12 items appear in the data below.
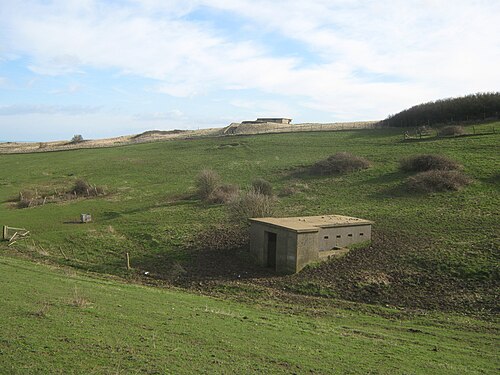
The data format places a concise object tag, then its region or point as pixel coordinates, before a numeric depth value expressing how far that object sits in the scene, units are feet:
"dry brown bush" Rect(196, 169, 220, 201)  150.00
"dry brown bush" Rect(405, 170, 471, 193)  131.13
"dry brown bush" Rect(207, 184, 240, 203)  143.13
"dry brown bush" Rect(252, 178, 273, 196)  142.82
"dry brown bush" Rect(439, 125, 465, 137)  215.88
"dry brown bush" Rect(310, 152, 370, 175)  169.89
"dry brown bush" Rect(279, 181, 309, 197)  147.23
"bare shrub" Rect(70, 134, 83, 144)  397.39
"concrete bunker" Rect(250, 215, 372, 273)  85.10
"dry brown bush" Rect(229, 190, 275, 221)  105.91
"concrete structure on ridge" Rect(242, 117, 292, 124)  446.36
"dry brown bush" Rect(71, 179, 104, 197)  175.63
